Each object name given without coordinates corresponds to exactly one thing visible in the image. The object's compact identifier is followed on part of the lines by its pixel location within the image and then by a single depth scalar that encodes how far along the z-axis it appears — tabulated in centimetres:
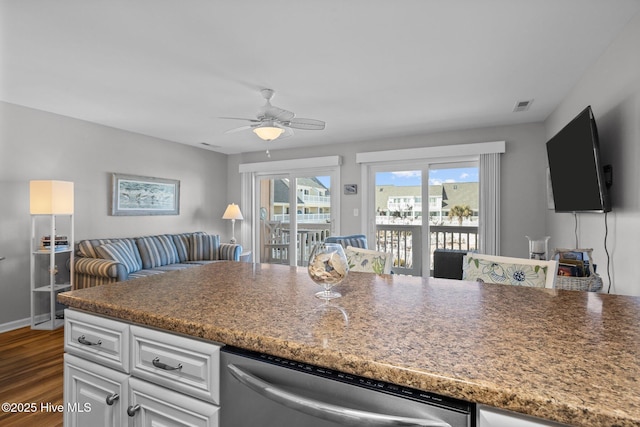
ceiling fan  299
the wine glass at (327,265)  113
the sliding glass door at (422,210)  466
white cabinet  92
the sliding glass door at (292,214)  570
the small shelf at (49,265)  350
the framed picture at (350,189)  527
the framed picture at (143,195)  450
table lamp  572
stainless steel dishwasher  65
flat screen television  211
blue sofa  367
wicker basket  192
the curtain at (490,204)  433
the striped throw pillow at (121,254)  385
